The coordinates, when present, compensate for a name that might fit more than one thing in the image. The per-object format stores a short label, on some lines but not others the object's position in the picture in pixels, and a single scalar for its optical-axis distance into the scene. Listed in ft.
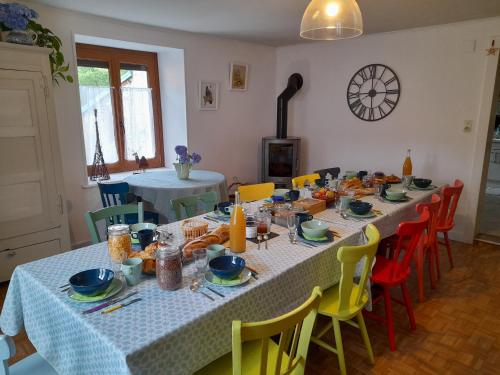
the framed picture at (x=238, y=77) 13.80
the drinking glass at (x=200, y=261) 4.27
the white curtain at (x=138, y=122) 12.54
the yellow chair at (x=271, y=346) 3.03
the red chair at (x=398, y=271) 5.99
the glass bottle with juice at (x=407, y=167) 10.20
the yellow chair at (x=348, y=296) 4.75
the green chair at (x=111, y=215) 6.07
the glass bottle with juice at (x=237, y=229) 5.03
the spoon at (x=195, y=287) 3.98
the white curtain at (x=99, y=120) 11.41
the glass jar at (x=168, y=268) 3.94
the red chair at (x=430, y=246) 7.22
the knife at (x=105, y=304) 3.59
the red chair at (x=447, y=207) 8.55
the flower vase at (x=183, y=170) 10.31
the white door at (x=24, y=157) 7.65
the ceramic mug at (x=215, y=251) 4.67
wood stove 14.43
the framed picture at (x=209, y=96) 13.04
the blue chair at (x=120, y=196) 9.32
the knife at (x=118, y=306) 3.60
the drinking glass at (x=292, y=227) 5.57
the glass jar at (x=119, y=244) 4.64
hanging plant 7.21
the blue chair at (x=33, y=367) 3.99
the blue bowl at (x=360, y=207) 6.78
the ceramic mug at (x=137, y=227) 5.44
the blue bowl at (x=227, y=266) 4.14
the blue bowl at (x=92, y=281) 3.76
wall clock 12.31
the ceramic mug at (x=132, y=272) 4.11
